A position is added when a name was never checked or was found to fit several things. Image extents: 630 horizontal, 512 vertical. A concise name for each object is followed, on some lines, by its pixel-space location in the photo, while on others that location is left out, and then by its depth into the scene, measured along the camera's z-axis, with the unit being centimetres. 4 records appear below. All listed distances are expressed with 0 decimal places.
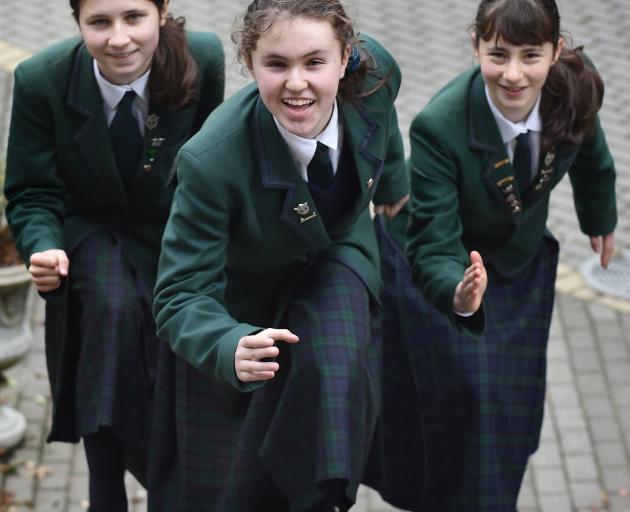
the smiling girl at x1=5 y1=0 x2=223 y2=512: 843
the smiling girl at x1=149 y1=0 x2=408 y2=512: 709
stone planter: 1051
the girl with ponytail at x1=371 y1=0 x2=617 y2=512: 839
